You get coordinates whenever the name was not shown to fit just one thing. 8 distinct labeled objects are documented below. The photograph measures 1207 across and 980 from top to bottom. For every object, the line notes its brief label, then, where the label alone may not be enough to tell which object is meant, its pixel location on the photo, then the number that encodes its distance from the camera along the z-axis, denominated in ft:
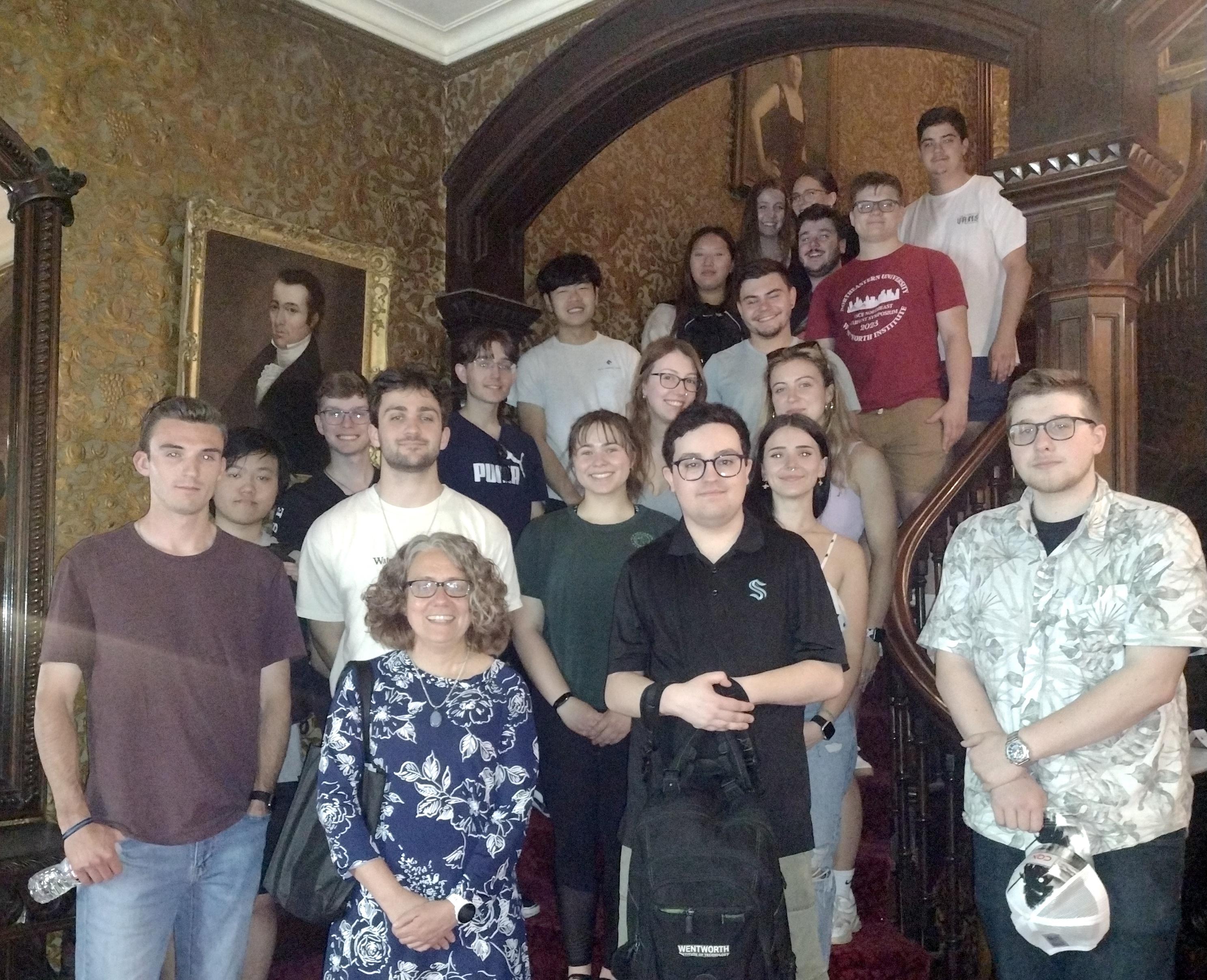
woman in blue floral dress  7.06
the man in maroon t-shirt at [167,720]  7.59
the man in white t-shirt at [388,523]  9.19
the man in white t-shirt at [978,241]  12.89
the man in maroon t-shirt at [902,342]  12.02
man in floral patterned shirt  6.75
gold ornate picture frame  12.75
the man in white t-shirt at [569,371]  13.42
